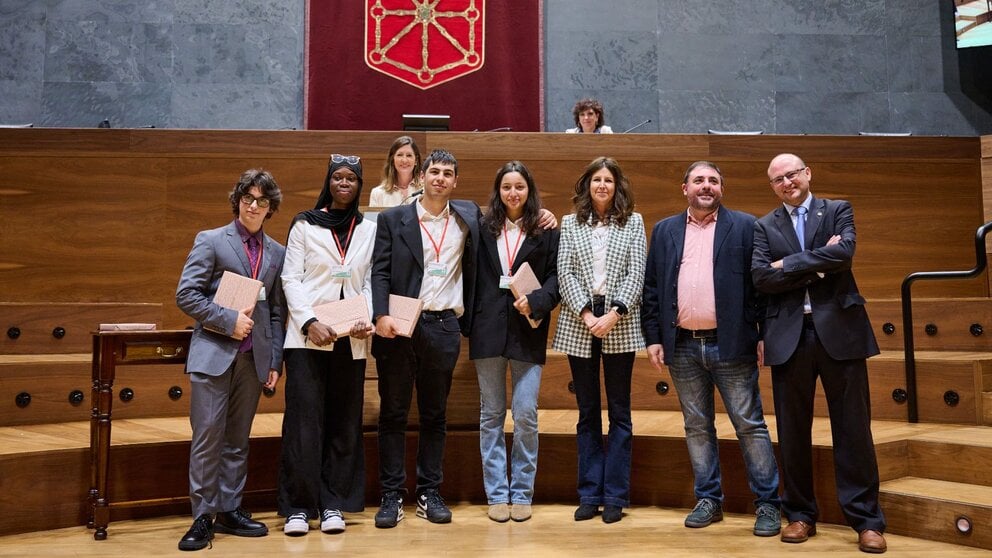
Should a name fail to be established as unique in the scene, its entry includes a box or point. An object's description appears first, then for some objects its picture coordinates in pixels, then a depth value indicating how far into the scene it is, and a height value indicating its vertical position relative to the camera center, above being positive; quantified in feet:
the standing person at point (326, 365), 10.87 -0.55
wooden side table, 10.57 -0.84
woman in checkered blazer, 11.25 -0.17
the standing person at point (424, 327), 11.32 -0.04
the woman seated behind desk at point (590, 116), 21.20 +5.42
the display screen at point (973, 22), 25.09 +9.37
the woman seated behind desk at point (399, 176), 14.70 +2.70
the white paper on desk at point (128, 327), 10.74 -0.03
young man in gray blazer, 10.41 -0.38
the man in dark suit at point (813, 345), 10.17 -0.26
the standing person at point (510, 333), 11.32 -0.12
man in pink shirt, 10.86 -0.06
